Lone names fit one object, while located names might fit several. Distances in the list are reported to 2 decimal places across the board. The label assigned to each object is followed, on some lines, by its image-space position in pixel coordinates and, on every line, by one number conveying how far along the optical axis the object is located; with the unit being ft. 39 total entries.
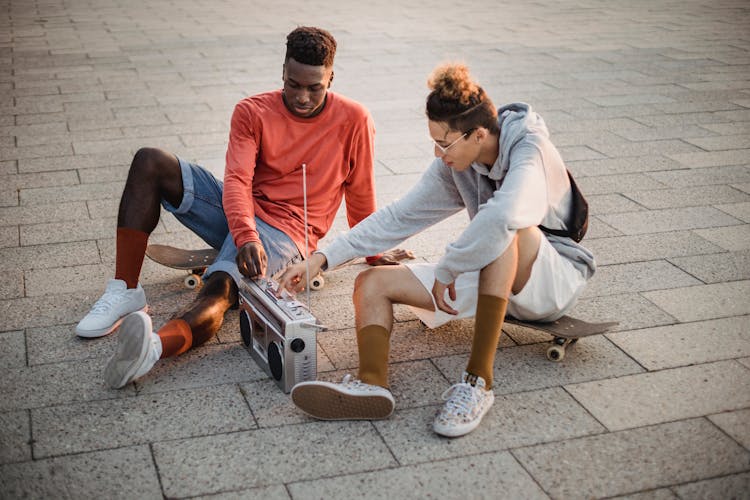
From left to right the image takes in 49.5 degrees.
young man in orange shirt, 10.59
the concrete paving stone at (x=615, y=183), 16.46
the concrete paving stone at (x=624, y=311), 11.14
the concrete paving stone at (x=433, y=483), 7.70
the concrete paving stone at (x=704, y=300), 11.35
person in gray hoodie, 8.77
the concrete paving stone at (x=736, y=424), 8.56
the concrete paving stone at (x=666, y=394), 8.98
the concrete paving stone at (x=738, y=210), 14.96
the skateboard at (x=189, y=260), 12.17
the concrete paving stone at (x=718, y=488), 7.68
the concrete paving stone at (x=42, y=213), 14.60
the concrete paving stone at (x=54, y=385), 9.18
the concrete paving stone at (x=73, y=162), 17.44
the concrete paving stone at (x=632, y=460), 7.84
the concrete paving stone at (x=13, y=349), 9.96
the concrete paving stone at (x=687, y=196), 15.66
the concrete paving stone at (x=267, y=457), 7.86
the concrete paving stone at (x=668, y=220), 14.49
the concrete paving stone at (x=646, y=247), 13.32
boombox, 8.90
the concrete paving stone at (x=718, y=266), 12.52
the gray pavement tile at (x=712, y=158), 17.97
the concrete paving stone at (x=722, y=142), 19.07
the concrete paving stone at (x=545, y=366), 9.72
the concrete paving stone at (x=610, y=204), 15.38
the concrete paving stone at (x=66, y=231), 13.84
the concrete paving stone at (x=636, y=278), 12.18
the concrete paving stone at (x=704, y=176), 16.83
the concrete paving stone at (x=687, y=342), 10.16
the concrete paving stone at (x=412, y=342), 10.35
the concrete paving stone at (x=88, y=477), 7.63
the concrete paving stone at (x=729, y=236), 13.67
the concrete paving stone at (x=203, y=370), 9.62
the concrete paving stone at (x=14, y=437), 8.14
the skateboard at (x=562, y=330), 9.99
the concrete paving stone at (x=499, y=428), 8.41
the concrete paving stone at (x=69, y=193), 15.61
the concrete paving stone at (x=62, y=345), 10.15
